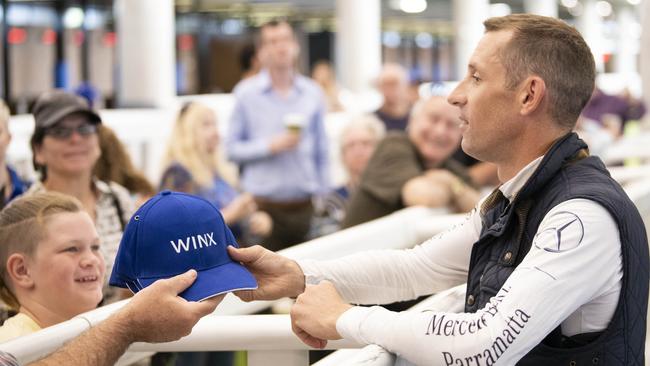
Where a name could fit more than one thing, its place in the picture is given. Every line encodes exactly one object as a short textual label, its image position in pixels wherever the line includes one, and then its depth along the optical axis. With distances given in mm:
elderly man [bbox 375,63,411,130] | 7945
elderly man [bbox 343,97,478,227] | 4623
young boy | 2646
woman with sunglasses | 3797
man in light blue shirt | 6656
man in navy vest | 1905
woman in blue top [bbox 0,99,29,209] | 3777
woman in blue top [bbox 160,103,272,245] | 5867
